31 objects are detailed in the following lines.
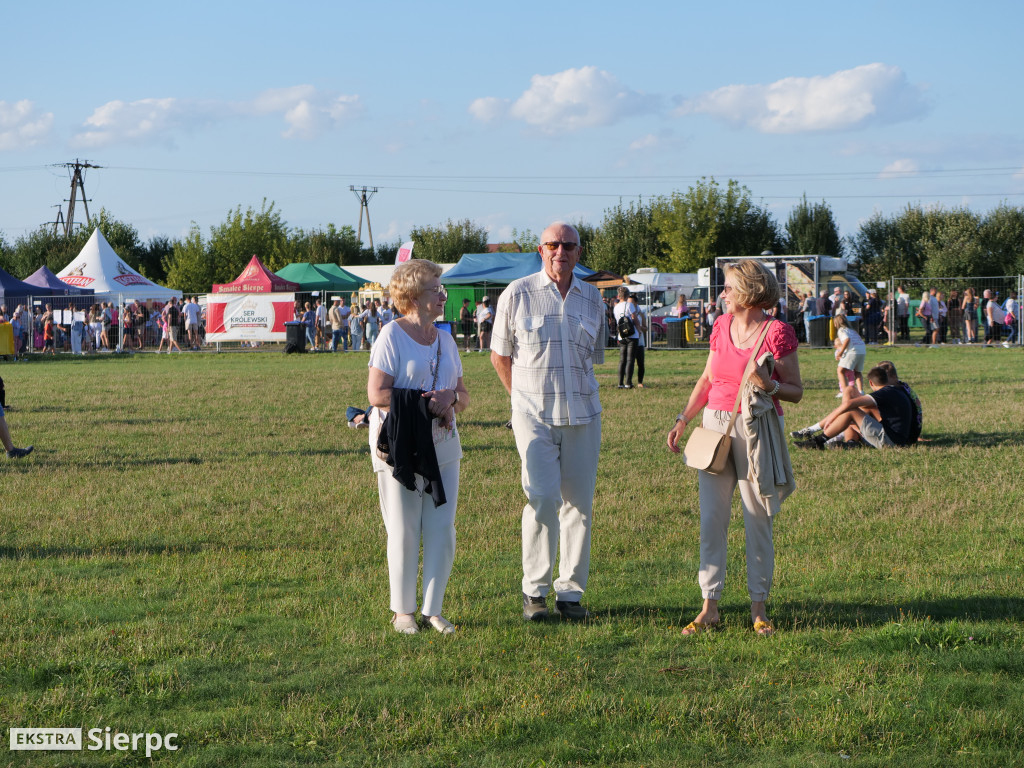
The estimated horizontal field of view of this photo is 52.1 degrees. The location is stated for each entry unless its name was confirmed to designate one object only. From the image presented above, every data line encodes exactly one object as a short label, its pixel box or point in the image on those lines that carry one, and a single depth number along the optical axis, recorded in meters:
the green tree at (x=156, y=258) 80.78
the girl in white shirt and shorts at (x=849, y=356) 13.08
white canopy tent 41.81
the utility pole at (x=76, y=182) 75.12
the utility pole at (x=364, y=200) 97.56
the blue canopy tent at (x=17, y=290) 36.03
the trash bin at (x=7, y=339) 31.95
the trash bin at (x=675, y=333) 34.44
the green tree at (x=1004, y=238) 58.25
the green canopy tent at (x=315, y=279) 41.97
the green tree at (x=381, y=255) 91.69
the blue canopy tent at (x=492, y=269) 38.38
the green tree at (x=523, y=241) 81.25
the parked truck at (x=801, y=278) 36.66
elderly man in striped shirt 5.41
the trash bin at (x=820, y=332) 32.94
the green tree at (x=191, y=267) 68.62
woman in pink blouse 5.16
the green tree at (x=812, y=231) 68.38
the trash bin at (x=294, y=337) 34.44
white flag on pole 59.06
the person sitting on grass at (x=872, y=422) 11.05
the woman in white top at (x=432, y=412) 5.14
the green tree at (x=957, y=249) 55.97
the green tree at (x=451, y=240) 81.19
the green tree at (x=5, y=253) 72.62
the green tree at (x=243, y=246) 70.94
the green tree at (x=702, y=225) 62.22
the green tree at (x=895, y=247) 64.44
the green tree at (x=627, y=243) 66.44
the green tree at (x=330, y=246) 80.19
